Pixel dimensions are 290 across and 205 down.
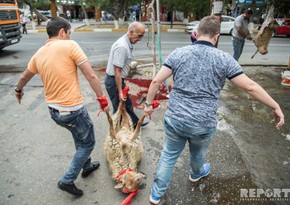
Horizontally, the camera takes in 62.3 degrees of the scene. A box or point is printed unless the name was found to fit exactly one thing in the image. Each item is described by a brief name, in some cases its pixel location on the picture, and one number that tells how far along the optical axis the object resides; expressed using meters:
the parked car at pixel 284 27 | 18.39
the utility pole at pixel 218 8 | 6.12
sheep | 2.69
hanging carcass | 6.89
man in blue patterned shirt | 2.14
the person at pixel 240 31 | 7.18
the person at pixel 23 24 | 18.69
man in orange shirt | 2.38
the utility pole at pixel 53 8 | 21.11
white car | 18.64
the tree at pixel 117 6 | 21.23
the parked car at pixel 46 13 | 34.98
